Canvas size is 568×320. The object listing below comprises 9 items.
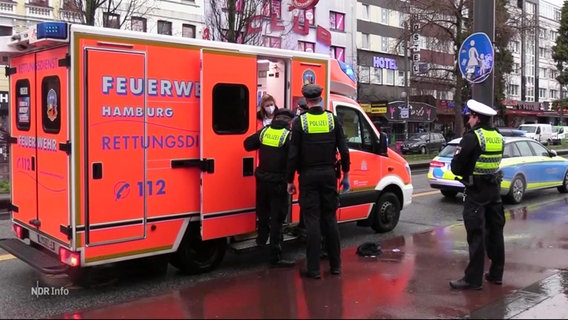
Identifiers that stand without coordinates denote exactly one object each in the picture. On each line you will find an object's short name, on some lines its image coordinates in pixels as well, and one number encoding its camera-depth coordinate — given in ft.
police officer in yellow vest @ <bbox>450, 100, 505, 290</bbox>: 17.54
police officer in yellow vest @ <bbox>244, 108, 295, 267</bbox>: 19.93
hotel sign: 157.89
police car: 39.45
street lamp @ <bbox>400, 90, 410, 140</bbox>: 106.31
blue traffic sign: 25.93
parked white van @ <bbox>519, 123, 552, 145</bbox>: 136.98
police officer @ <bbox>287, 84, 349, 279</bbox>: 18.60
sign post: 26.96
